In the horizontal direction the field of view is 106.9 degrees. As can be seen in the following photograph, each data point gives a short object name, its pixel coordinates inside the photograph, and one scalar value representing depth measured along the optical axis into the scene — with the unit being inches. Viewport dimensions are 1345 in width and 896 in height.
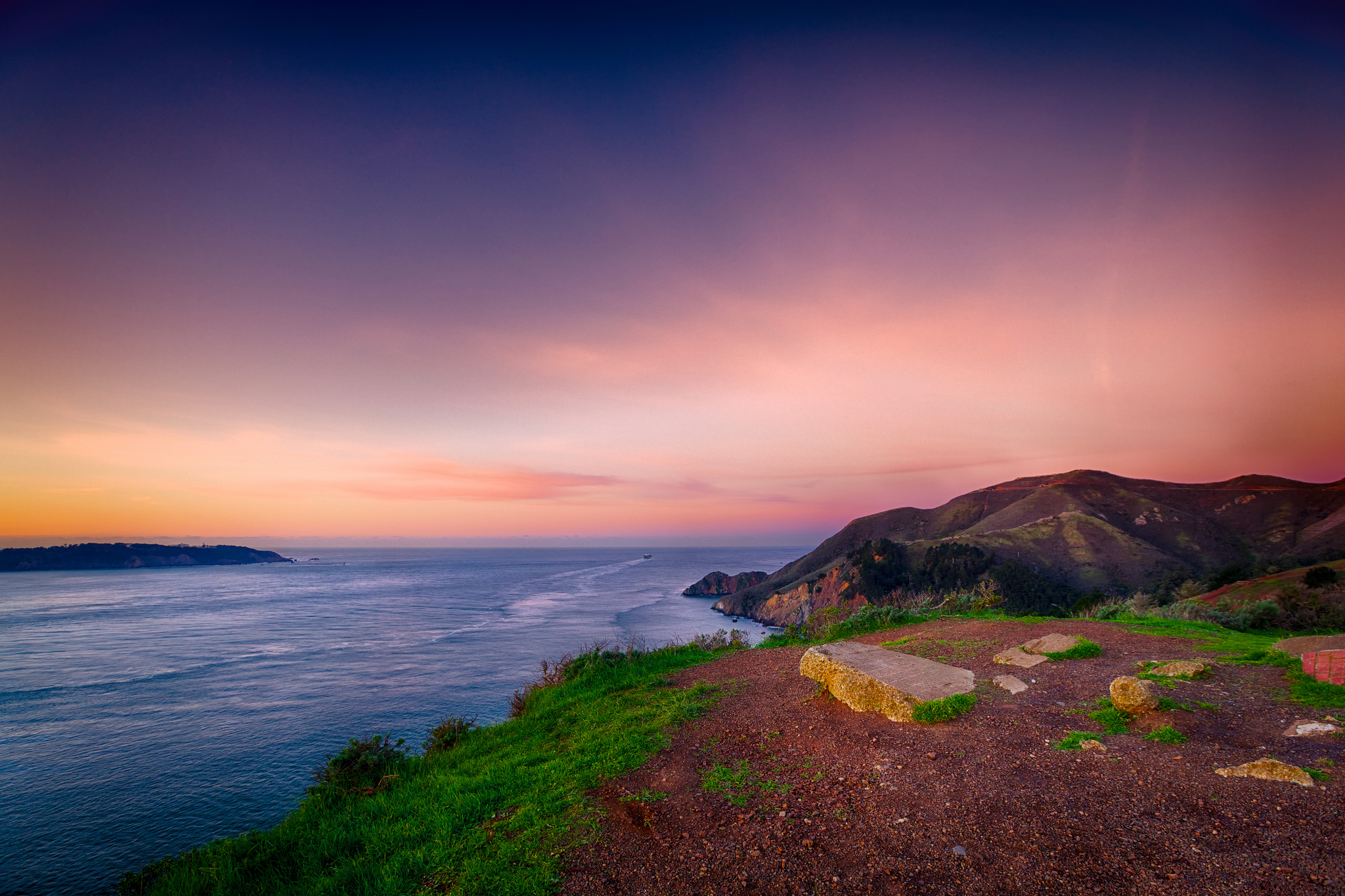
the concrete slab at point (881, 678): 275.6
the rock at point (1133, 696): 240.2
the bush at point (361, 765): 314.2
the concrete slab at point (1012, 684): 297.7
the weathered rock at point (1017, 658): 345.1
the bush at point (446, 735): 366.9
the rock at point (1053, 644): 361.4
